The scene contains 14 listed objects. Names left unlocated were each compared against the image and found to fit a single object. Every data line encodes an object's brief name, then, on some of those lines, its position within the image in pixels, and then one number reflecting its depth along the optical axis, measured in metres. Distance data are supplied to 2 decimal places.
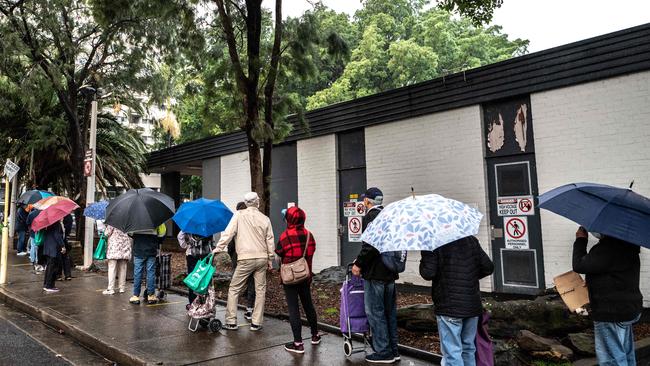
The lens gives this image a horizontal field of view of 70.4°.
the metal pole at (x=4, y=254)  10.21
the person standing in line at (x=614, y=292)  3.93
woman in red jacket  5.61
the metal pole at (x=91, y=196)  12.50
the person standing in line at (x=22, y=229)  15.18
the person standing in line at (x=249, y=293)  7.32
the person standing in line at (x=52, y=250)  9.51
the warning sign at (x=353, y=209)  11.18
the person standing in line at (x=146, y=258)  8.23
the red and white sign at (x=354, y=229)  11.19
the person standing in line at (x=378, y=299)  4.98
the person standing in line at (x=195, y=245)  7.37
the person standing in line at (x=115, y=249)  8.98
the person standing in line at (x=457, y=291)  3.91
